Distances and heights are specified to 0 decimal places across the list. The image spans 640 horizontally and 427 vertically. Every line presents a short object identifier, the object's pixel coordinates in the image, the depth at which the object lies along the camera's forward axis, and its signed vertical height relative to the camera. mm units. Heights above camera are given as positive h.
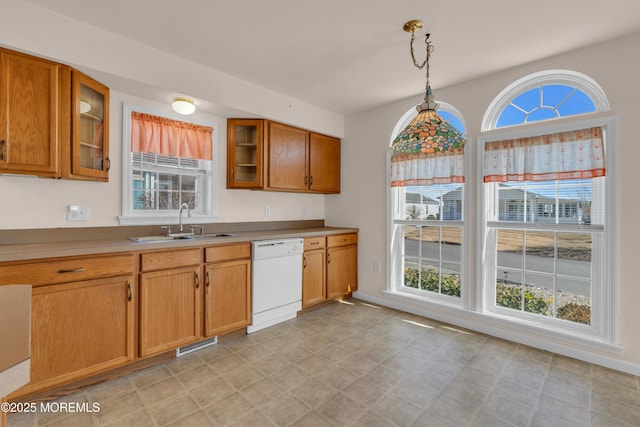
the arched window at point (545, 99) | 2523 +1054
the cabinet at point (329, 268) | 3520 -675
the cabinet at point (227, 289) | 2664 -705
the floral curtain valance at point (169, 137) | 2783 +756
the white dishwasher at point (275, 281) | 3016 -716
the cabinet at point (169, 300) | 2307 -710
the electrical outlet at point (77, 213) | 2420 -5
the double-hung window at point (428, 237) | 3289 -262
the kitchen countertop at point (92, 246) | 1823 -240
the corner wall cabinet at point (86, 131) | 2178 +639
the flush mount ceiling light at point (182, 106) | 2736 +988
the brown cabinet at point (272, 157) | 3382 +684
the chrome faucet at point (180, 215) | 2947 -24
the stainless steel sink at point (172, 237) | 2578 -228
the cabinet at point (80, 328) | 1875 -783
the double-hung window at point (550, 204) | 2436 +100
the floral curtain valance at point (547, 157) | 2422 +514
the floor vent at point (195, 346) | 2559 -1179
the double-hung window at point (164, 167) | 2752 +468
